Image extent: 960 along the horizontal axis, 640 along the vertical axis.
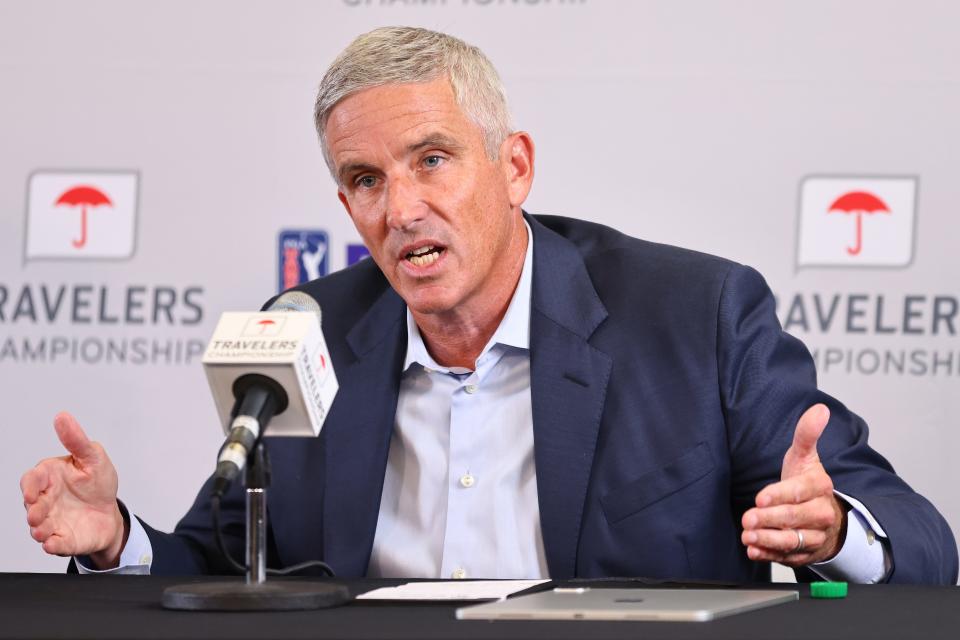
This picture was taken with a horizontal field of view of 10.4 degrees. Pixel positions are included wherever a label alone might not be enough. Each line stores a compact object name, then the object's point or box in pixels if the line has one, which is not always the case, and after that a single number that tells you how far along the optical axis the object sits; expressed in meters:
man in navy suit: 4.77
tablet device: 4.23
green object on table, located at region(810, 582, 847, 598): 4.37
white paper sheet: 4.38
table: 4.17
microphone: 4.29
